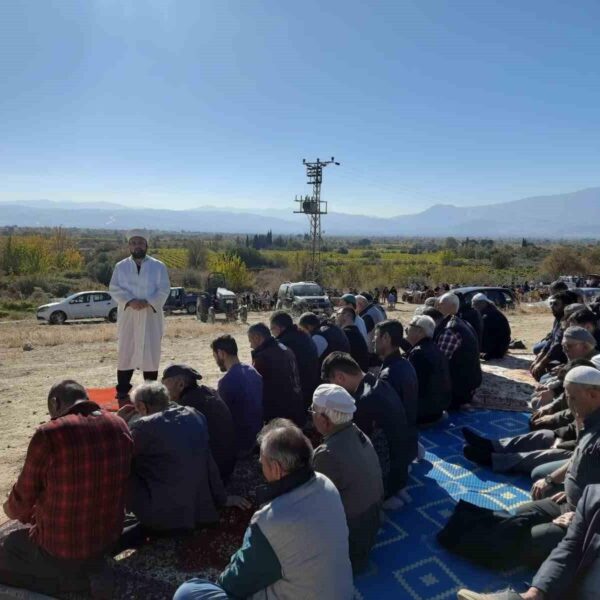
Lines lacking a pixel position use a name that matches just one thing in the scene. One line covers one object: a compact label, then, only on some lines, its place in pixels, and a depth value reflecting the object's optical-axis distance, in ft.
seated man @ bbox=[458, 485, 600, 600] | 7.34
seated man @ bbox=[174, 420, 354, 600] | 6.66
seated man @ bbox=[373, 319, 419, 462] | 13.62
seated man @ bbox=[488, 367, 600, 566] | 9.17
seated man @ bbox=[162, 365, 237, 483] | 11.22
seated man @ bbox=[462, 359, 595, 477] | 13.19
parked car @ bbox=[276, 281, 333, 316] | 68.69
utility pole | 117.80
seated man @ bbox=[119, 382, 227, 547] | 9.28
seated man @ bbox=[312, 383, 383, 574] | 9.04
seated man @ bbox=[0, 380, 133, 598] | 7.80
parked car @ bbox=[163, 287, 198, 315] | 86.74
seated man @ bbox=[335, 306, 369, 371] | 20.25
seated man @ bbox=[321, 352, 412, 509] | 11.57
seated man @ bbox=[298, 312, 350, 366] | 18.92
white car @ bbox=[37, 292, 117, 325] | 71.92
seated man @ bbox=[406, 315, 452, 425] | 16.69
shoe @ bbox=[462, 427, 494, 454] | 14.46
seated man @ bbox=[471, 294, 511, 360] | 27.20
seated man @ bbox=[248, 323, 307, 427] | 15.02
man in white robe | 19.02
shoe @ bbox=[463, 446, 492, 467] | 14.35
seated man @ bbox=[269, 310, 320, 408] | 17.34
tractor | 72.79
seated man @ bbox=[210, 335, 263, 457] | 13.51
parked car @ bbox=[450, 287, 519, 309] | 41.93
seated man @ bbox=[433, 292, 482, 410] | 18.92
